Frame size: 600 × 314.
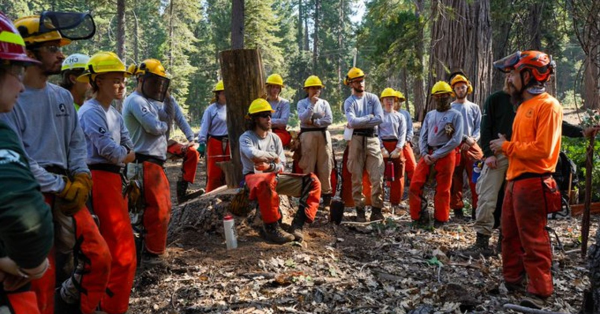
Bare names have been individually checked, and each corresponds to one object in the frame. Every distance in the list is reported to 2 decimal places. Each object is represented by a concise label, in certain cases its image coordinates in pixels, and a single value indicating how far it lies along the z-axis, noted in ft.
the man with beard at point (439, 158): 23.34
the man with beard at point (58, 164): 9.94
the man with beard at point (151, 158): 16.39
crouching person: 18.97
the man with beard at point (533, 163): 14.01
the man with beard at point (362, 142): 25.32
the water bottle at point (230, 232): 18.33
